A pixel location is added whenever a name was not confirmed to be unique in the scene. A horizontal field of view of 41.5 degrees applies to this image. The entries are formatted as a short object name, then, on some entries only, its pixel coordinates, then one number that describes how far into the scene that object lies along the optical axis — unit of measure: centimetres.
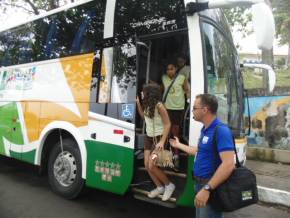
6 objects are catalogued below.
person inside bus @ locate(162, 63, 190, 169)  532
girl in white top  484
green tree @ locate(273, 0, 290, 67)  2302
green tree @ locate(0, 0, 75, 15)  1478
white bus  480
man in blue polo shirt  330
